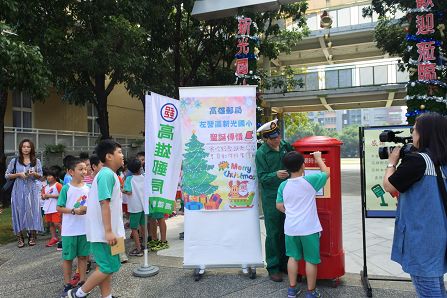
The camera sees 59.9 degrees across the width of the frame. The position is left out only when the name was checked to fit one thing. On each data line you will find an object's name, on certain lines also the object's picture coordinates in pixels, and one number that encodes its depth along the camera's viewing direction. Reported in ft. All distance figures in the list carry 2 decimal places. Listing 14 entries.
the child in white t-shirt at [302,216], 11.94
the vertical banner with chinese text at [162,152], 15.28
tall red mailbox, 13.15
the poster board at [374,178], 13.30
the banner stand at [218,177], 14.61
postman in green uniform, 13.97
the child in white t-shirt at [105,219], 11.12
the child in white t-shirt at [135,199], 18.47
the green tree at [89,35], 27.30
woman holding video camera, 8.03
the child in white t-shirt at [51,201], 20.88
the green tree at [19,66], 16.40
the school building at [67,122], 45.37
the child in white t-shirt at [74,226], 13.33
